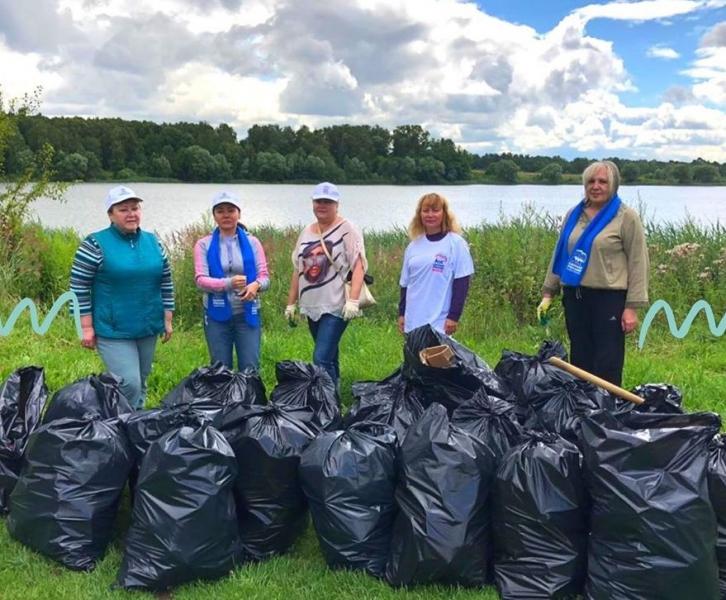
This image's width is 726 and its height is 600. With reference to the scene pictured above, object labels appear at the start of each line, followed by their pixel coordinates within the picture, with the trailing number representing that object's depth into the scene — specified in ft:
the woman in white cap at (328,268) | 14.96
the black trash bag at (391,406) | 12.01
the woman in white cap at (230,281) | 14.23
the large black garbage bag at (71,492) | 10.04
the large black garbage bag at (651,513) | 8.38
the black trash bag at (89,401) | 11.80
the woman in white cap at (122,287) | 12.66
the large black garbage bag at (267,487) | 10.30
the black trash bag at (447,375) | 11.91
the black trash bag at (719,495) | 8.90
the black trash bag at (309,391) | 12.43
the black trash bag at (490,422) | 10.21
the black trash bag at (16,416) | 11.55
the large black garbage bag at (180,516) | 9.44
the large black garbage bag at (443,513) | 9.30
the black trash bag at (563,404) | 11.42
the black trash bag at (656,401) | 11.18
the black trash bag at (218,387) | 12.79
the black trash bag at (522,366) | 13.43
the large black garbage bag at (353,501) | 9.86
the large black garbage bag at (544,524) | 9.10
